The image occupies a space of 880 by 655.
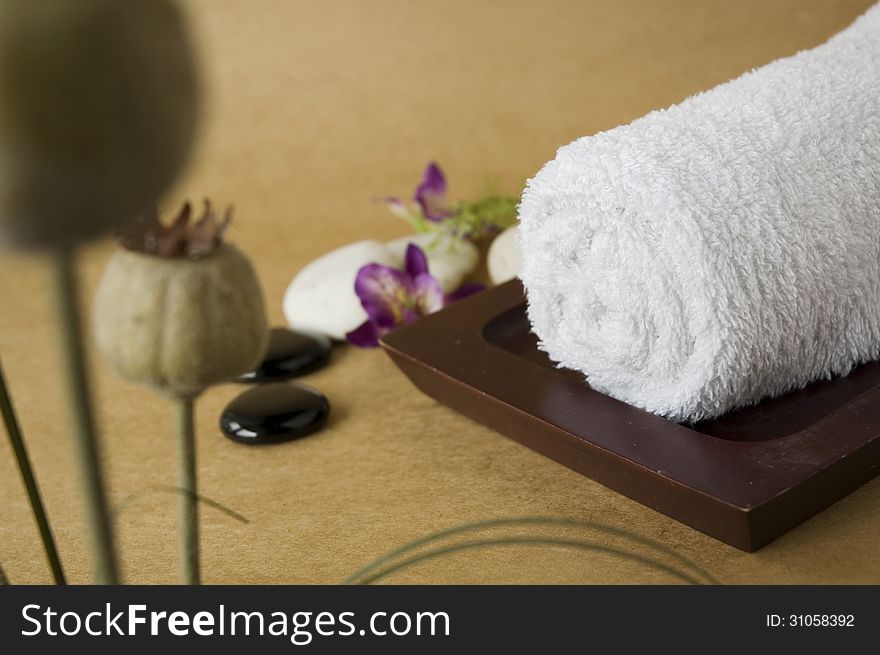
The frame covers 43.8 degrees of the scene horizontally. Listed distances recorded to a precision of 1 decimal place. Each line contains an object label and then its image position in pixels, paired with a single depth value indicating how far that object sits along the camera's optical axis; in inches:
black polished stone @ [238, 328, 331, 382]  31.2
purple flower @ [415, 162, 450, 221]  38.8
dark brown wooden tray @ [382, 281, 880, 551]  20.5
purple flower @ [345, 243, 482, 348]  31.6
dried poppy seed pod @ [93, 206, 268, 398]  9.9
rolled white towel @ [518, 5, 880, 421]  22.2
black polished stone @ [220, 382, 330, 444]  27.7
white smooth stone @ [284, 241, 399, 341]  33.0
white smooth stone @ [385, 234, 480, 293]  36.3
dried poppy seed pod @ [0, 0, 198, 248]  7.8
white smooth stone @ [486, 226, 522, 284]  35.9
